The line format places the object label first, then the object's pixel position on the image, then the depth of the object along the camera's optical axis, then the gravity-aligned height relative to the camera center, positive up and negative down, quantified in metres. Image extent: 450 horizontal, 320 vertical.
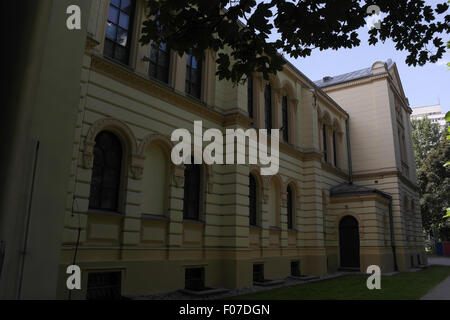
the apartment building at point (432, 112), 135.25 +49.95
